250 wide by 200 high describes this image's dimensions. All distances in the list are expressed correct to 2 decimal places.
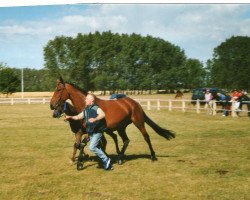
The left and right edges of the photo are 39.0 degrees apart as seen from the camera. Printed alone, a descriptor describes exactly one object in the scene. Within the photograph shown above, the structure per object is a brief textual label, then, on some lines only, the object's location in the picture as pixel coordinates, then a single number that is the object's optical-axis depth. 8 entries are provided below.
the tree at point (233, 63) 40.16
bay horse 9.06
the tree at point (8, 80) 68.04
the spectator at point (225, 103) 23.25
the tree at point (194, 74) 82.19
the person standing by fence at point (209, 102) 24.89
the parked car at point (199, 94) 35.03
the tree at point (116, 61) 63.28
